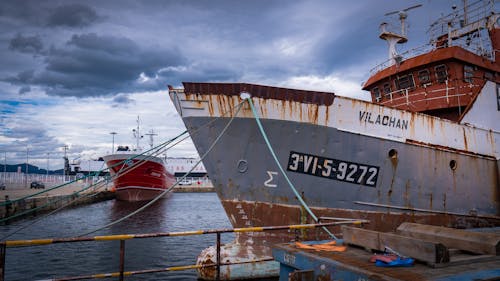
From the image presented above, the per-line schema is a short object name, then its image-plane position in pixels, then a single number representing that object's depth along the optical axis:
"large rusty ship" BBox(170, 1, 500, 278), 7.97
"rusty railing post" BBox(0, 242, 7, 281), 3.89
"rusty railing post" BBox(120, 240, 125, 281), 4.65
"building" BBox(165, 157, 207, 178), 83.59
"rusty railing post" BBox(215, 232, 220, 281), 5.57
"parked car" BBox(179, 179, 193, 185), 73.50
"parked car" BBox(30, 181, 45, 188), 40.96
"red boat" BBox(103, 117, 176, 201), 31.00
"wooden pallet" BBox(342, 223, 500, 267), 3.96
